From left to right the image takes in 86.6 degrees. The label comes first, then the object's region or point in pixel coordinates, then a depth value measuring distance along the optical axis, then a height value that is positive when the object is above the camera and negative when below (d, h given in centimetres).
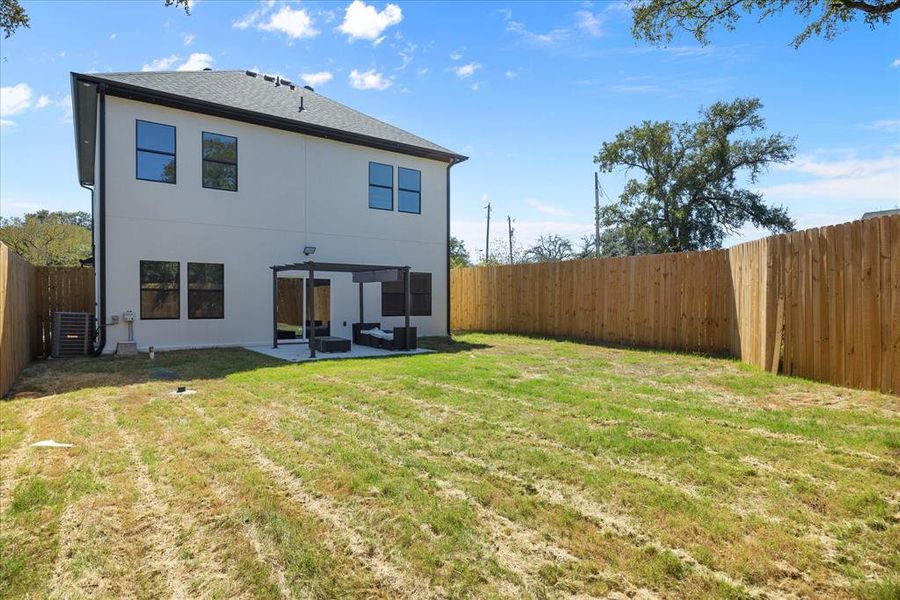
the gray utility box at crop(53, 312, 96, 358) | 998 -71
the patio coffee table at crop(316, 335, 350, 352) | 1077 -97
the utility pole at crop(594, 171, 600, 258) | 2741 +544
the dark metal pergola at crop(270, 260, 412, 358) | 1012 +68
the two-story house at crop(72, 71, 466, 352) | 1048 +247
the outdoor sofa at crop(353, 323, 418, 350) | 1130 -89
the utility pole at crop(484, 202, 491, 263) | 4325 +511
